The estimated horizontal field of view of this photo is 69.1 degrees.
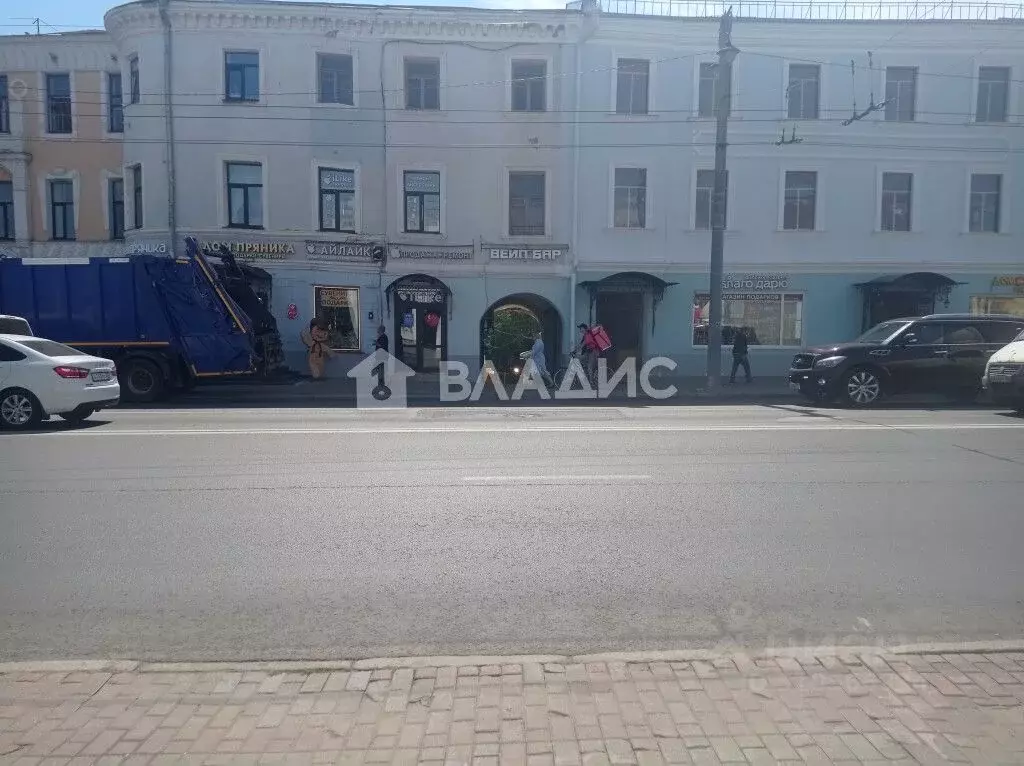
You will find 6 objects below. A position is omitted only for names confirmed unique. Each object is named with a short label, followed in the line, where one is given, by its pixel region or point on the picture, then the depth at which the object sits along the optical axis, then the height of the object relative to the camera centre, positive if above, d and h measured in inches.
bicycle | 711.1 -40.0
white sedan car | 428.1 -32.0
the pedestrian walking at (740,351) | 730.2 -14.9
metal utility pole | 648.4 +122.4
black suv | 551.2 -18.8
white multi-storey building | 783.7 +181.4
